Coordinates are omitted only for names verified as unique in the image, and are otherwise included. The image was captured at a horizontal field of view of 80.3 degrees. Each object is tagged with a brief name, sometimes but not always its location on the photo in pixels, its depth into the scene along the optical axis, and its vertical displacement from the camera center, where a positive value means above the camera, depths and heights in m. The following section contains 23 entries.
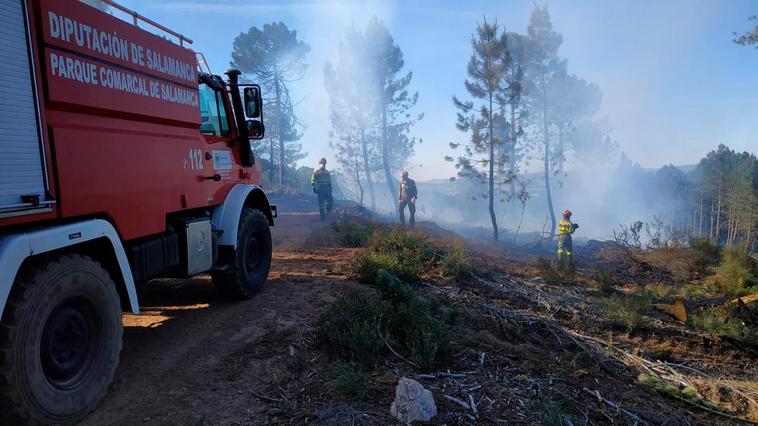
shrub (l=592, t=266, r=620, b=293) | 8.98 -2.45
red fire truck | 2.53 -0.10
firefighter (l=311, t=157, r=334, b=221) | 15.67 -0.64
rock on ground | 2.99 -1.60
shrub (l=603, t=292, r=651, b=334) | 6.34 -2.22
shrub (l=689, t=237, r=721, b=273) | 12.07 -2.57
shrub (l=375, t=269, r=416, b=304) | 5.21 -1.45
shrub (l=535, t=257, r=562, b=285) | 9.27 -2.37
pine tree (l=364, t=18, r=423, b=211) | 31.50 +5.82
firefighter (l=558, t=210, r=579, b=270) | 11.78 -1.98
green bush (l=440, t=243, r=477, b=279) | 7.99 -1.82
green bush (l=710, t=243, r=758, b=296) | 8.82 -2.39
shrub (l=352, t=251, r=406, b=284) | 6.72 -1.50
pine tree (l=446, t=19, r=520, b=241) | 22.55 +3.81
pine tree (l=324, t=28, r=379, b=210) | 34.47 +1.37
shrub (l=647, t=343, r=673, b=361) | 5.41 -2.33
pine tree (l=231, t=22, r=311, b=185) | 28.39 +7.04
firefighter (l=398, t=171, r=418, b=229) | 15.93 -0.95
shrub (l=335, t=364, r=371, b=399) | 3.28 -1.60
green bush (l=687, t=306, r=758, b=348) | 6.02 -2.35
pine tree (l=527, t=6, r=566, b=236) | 28.62 +6.41
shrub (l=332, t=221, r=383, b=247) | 11.22 -1.70
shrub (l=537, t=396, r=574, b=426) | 2.95 -1.69
